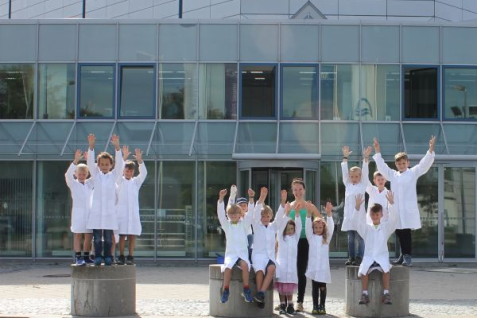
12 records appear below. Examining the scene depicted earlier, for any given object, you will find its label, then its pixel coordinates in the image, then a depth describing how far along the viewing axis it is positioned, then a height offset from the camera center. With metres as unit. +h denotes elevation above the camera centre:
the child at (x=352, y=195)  13.25 -0.24
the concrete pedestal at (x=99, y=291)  12.62 -1.65
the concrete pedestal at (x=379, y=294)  12.71 -1.70
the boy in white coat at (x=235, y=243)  12.45 -0.94
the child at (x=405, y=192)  13.05 -0.19
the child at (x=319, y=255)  13.05 -1.16
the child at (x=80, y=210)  12.88 -0.48
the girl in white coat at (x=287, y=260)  13.05 -1.23
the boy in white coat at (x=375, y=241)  12.64 -0.91
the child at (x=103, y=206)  12.70 -0.41
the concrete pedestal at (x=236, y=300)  12.56 -1.77
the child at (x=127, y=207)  13.09 -0.44
